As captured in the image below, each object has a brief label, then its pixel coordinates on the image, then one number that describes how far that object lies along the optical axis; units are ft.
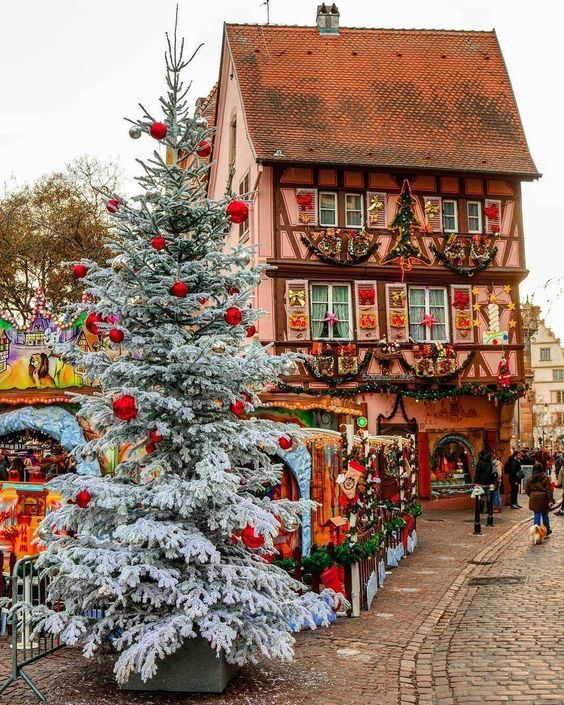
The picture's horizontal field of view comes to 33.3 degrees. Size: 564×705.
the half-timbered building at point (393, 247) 88.94
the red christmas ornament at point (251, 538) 27.02
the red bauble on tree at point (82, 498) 27.12
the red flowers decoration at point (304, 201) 89.51
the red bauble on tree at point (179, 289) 27.91
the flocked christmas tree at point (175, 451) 26.45
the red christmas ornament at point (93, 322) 29.22
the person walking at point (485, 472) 76.28
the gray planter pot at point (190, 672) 26.96
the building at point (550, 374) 301.02
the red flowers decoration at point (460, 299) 92.79
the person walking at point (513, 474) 87.81
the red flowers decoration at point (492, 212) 94.27
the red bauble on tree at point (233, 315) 28.43
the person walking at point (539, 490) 59.72
